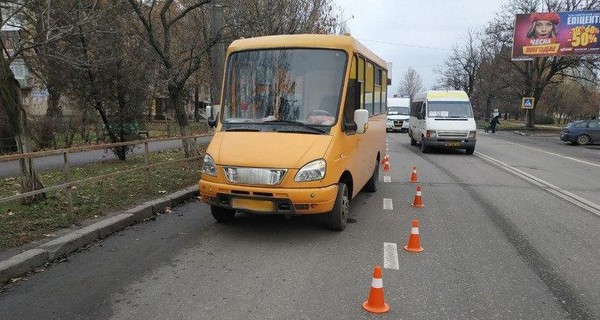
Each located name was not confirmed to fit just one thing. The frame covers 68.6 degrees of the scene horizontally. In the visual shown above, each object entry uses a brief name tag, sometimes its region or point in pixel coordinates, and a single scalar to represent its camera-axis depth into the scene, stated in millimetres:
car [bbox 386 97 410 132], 33500
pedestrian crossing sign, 35844
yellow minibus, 5473
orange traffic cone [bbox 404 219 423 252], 5426
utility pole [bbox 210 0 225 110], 10922
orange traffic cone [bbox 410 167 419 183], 10719
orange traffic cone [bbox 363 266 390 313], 3795
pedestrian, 38444
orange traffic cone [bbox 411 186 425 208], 7915
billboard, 29812
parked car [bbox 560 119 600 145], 25984
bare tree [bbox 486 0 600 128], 37584
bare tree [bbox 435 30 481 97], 70438
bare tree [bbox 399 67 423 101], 106188
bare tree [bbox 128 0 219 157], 11234
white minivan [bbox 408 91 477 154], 16844
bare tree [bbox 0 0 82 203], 6770
